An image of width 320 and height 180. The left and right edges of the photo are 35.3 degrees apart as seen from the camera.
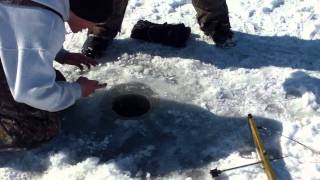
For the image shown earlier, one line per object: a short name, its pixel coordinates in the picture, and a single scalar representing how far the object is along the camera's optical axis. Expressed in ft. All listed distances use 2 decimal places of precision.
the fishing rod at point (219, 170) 8.83
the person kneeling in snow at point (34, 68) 7.27
